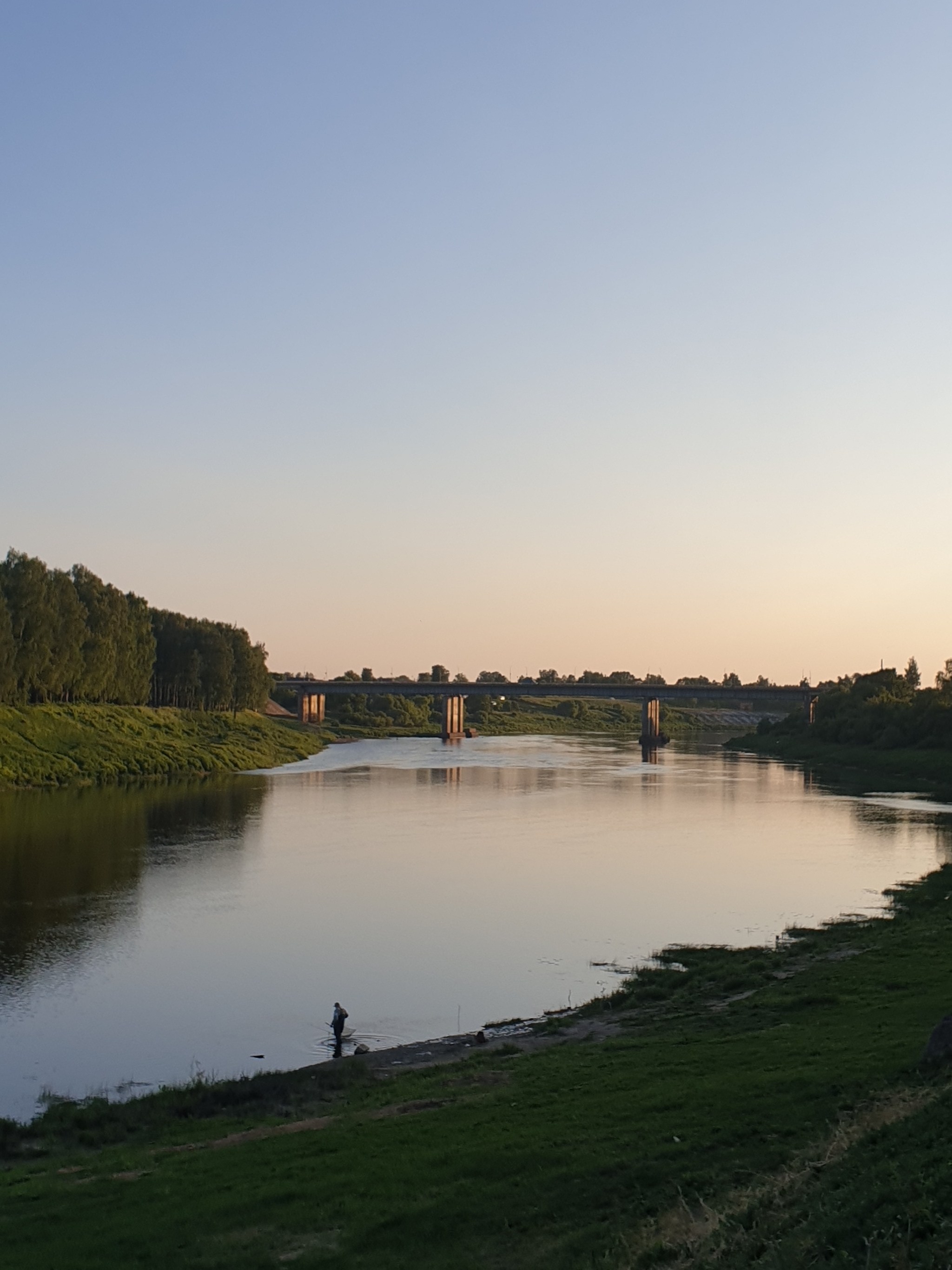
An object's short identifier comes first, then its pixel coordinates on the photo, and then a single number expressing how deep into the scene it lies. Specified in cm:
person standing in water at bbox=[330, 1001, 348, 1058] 2809
